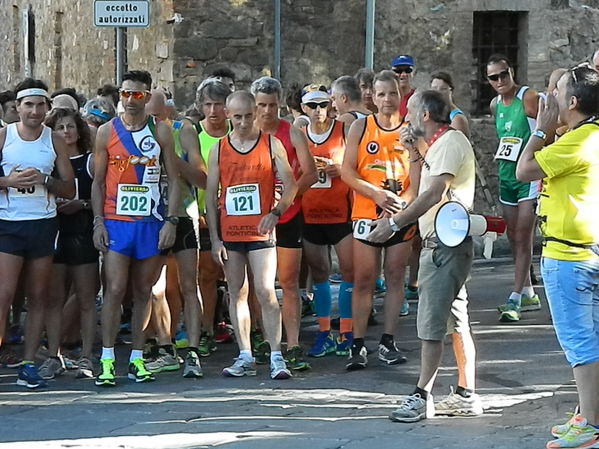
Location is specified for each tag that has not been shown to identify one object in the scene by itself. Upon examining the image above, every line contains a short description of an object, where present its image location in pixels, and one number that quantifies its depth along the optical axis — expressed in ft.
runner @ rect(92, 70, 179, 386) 57.36
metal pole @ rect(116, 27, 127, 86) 87.10
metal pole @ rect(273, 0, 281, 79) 110.11
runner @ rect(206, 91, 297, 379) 57.98
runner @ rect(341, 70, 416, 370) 59.21
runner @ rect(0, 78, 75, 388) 56.54
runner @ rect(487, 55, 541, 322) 69.51
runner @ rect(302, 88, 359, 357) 62.44
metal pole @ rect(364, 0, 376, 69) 101.30
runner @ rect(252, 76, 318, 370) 60.08
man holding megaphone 48.06
